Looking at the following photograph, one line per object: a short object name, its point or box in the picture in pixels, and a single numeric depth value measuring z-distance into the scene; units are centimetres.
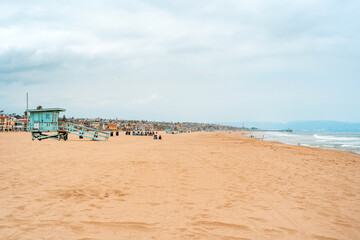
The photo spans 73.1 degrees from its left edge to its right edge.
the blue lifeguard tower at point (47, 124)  2583
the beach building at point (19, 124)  8022
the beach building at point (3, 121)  7725
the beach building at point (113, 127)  11531
